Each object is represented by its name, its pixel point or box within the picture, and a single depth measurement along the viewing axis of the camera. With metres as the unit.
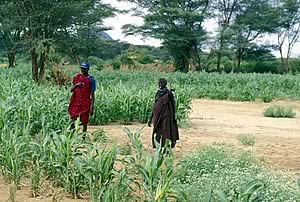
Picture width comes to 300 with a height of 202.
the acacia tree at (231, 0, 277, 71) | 45.28
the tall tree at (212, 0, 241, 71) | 47.25
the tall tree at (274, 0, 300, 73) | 46.97
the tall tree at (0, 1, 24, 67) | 25.41
